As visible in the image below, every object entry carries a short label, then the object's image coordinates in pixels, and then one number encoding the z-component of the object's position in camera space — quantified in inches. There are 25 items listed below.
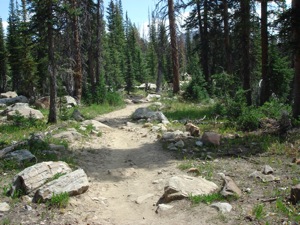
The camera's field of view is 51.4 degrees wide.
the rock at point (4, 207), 237.2
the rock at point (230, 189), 245.8
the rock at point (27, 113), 604.9
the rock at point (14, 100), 1100.8
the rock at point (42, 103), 833.1
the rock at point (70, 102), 809.2
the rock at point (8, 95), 1448.1
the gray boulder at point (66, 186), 251.9
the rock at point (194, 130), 454.0
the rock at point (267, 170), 292.0
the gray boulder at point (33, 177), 263.6
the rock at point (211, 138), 403.5
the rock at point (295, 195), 222.1
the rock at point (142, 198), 267.3
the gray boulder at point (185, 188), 254.8
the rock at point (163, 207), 243.3
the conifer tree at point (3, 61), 2034.9
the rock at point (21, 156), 335.9
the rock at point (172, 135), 448.4
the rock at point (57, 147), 389.1
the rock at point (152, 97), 1079.1
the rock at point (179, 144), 407.2
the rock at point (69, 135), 443.5
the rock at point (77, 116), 604.1
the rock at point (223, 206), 226.2
